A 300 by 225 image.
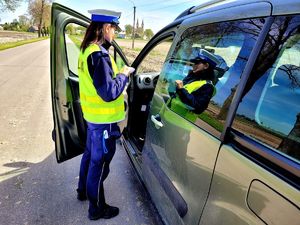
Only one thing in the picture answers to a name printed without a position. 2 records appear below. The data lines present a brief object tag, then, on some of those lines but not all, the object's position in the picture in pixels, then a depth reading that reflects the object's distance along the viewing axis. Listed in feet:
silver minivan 3.06
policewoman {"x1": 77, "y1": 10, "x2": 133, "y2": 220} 5.56
